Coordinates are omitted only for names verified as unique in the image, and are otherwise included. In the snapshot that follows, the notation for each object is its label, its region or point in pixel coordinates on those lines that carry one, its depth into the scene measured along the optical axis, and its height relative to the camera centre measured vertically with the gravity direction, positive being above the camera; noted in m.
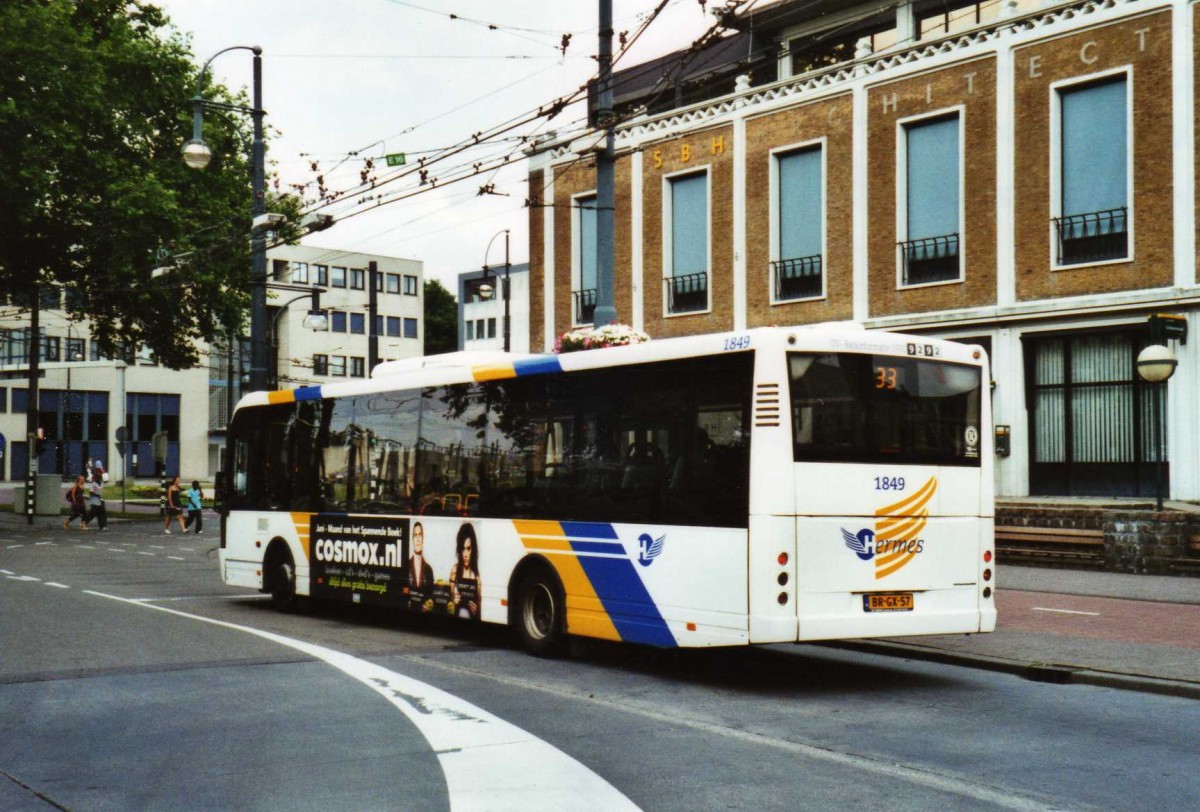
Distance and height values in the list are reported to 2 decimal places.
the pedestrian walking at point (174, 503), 38.09 -1.04
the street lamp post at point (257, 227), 23.81 +4.15
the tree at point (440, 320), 111.06 +11.86
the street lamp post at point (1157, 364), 19.59 +1.45
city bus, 10.06 -0.20
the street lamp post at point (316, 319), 34.12 +3.70
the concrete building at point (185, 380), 79.00 +5.20
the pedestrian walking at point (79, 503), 39.25 -1.08
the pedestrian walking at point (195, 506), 37.66 -1.11
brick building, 21.84 +4.82
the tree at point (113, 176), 34.09 +7.64
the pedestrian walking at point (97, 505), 39.12 -1.12
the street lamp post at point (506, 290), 38.86 +5.21
